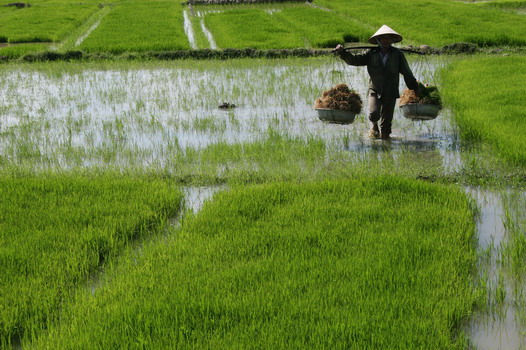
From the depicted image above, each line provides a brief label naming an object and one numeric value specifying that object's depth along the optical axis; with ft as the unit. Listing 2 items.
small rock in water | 48.08
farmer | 38.34
